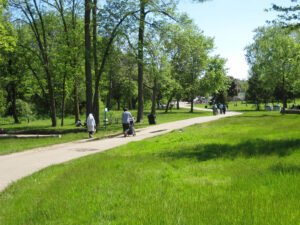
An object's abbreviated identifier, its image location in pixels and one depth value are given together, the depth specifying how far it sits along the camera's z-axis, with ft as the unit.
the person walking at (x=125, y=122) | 87.51
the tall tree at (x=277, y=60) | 197.16
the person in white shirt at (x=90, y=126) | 85.10
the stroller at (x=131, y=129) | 88.16
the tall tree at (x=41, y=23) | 128.36
